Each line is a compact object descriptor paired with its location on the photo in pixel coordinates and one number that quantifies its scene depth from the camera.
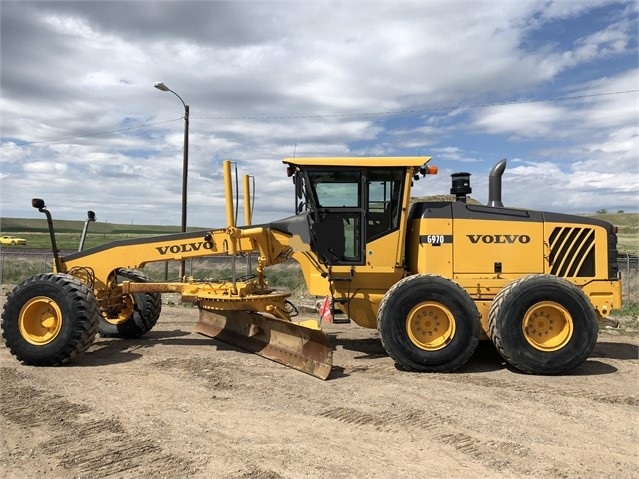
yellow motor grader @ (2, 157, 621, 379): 6.46
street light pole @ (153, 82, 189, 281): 16.08
